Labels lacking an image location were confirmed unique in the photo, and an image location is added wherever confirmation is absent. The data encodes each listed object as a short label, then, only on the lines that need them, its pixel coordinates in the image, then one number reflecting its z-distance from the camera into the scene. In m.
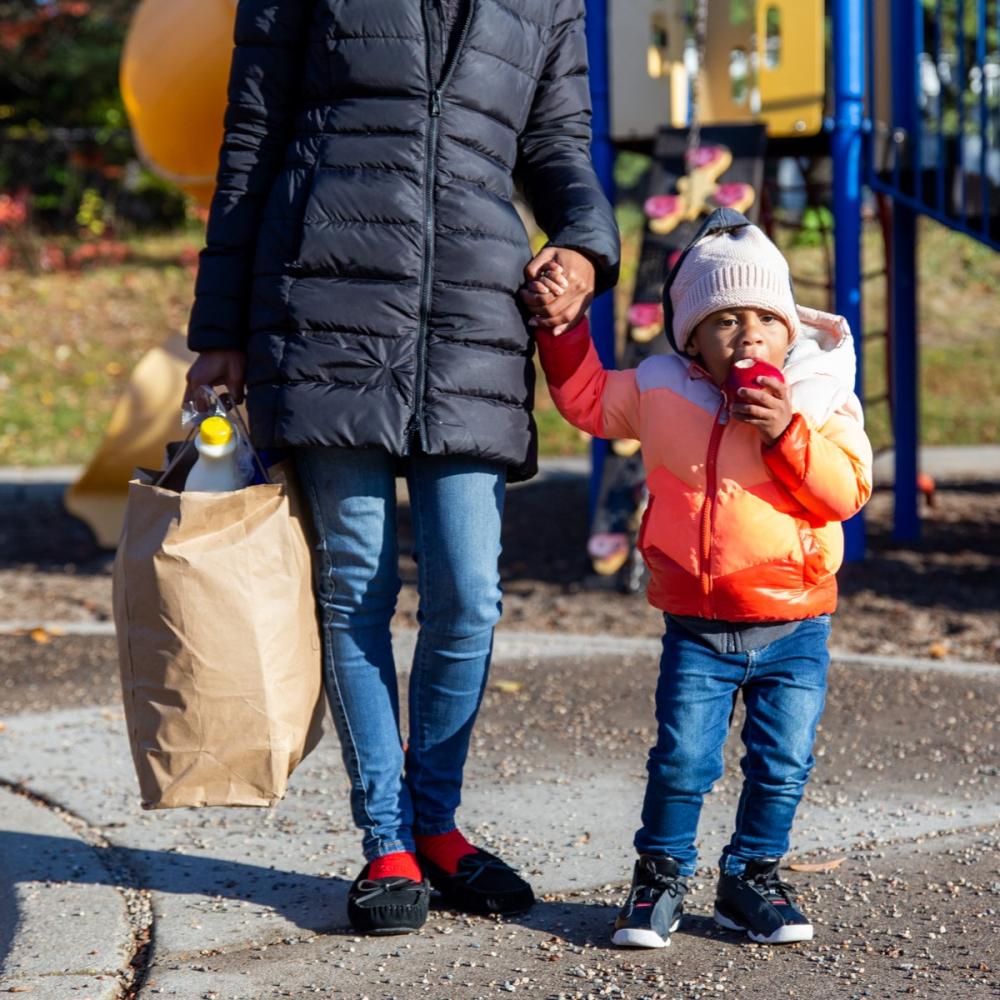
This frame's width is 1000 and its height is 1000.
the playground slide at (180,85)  11.63
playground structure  11.98
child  5.25
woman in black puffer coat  5.26
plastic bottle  5.46
